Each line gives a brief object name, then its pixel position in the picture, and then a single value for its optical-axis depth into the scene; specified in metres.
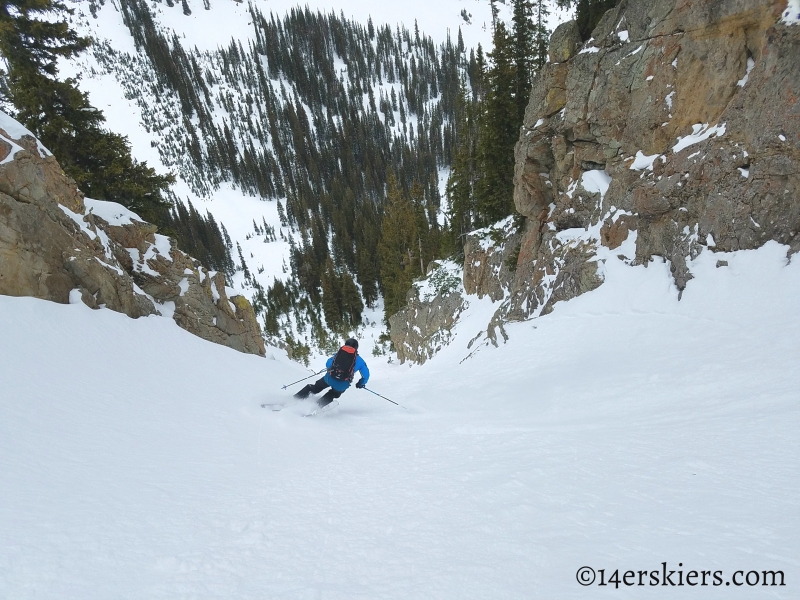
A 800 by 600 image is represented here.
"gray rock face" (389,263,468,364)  26.33
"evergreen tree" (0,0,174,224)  12.23
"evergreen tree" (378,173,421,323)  49.44
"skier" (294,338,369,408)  7.85
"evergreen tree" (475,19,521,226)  23.02
